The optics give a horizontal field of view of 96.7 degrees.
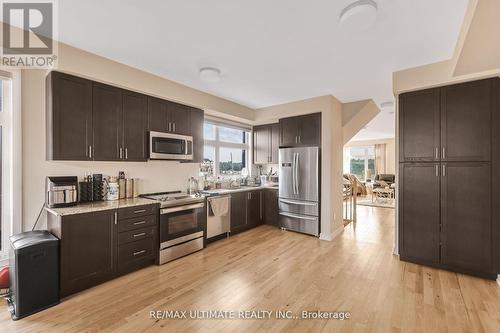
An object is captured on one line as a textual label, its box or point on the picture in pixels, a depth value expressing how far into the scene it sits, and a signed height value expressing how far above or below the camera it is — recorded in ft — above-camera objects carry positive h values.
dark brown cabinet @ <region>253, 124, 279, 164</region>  16.98 +1.80
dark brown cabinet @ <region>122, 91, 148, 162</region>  10.00 +1.83
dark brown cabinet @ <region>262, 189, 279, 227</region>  15.96 -2.98
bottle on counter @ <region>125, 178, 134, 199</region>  10.52 -1.05
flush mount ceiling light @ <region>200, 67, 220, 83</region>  9.98 +4.18
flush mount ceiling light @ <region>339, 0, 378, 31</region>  5.86 +4.08
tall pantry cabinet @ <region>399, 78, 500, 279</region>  8.63 -0.45
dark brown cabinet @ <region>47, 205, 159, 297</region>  7.43 -2.98
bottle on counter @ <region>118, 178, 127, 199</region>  10.26 -1.04
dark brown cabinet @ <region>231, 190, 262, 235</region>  14.29 -3.01
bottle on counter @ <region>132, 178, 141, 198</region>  10.86 -1.04
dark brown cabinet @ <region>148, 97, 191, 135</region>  11.03 +2.59
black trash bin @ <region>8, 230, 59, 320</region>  6.48 -3.27
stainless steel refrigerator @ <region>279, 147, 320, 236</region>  13.84 -1.53
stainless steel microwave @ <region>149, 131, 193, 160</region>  10.80 +1.02
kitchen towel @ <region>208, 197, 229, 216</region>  12.61 -2.32
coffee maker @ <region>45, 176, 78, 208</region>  7.89 -0.93
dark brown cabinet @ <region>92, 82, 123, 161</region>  9.06 +1.85
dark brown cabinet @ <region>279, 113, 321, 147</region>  14.07 +2.37
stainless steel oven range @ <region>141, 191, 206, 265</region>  10.08 -2.82
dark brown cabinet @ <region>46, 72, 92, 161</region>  8.02 +1.82
